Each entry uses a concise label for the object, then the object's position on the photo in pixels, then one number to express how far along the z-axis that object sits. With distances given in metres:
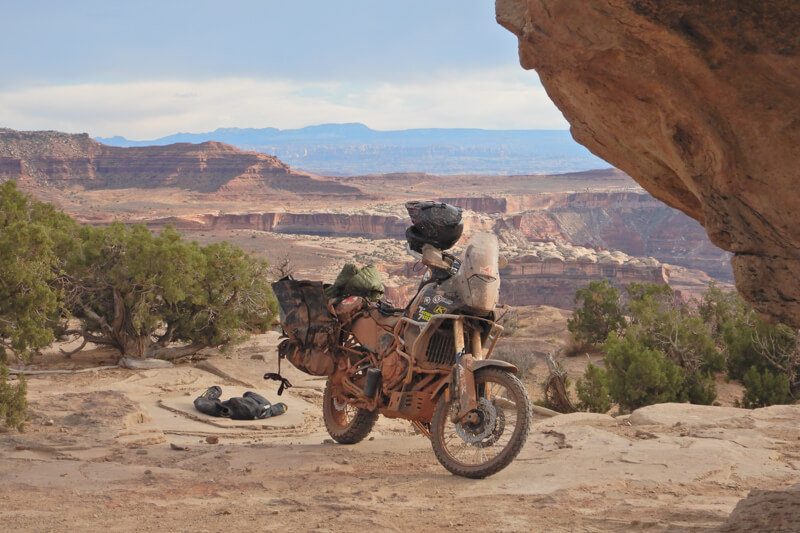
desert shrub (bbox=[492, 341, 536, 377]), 18.86
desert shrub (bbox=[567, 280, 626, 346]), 22.00
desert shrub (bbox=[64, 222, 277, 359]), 13.36
